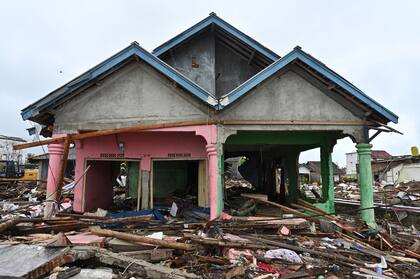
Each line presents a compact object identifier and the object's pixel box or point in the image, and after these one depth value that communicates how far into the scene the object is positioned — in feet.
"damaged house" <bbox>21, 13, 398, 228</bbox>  28.27
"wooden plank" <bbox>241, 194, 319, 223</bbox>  28.50
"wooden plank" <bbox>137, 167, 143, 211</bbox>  33.99
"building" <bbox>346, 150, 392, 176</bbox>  156.41
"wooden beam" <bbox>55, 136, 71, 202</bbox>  27.32
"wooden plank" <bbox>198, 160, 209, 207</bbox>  34.48
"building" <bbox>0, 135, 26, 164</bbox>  153.64
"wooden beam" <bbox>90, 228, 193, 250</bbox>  19.75
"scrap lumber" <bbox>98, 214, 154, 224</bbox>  25.65
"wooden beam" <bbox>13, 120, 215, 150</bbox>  27.02
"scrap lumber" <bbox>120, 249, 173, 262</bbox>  19.04
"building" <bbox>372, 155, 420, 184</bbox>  97.71
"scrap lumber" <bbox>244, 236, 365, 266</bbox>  20.21
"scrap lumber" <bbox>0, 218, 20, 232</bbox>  22.43
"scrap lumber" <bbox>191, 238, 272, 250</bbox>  20.44
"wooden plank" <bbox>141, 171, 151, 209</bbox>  34.37
